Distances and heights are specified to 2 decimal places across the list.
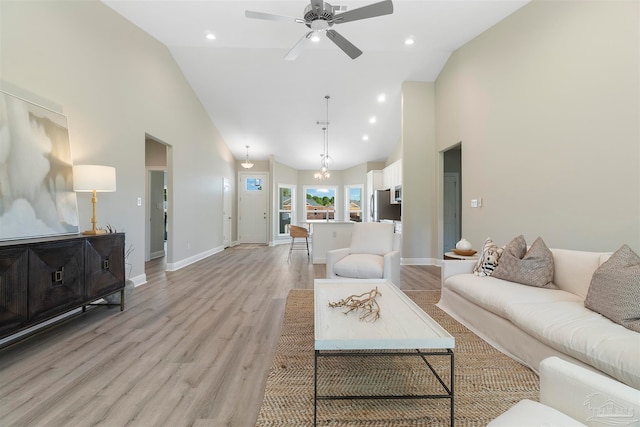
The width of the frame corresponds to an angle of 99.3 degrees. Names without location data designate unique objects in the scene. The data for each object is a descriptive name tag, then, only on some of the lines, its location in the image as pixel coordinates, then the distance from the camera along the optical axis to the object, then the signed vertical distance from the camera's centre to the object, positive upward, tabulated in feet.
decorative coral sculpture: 5.27 -1.96
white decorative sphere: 10.64 -1.32
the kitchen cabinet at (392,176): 21.88 +3.17
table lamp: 8.68 +1.06
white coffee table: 4.22 -2.01
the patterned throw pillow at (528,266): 7.42 -1.50
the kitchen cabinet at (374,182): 26.63 +2.97
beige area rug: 4.46 -3.34
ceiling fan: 7.79 +5.90
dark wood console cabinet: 5.87 -1.65
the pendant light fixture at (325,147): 21.89 +6.10
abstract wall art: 6.98 +1.12
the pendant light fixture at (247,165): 24.45 +4.30
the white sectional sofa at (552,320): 4.40 -2.19
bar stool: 21.40 -1.57
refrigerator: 20.90 +0.41
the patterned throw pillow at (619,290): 5.00 -1.52
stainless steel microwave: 20.82 +1.44
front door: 28.63 +0.44
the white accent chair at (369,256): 10.02 -1.78
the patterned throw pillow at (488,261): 8.58 -1.56
